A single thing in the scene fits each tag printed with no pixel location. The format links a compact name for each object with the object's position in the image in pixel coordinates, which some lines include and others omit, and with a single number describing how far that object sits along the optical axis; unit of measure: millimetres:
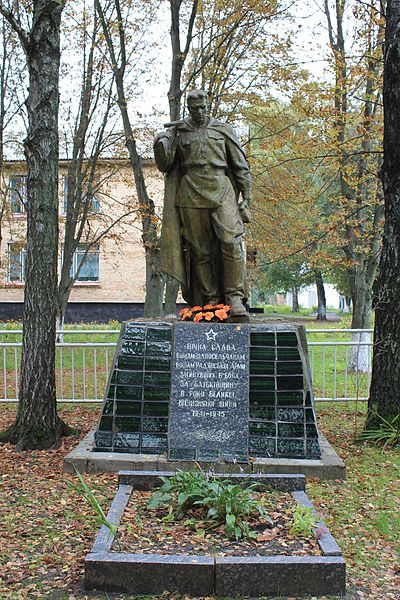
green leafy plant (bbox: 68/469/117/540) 3545
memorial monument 5578
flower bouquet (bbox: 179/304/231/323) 6160
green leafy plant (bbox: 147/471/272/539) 3818
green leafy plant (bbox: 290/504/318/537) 3740
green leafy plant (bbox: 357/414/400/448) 6698
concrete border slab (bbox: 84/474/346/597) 3330
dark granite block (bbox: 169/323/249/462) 5531
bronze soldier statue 6297
